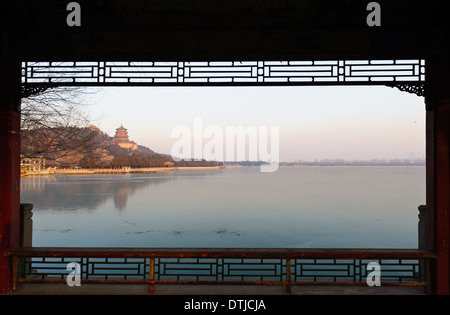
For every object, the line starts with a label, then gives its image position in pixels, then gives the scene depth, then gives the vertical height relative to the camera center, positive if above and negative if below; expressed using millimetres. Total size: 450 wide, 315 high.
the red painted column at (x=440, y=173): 3781 -104
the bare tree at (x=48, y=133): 6699 +704
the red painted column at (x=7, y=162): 3883 +14
